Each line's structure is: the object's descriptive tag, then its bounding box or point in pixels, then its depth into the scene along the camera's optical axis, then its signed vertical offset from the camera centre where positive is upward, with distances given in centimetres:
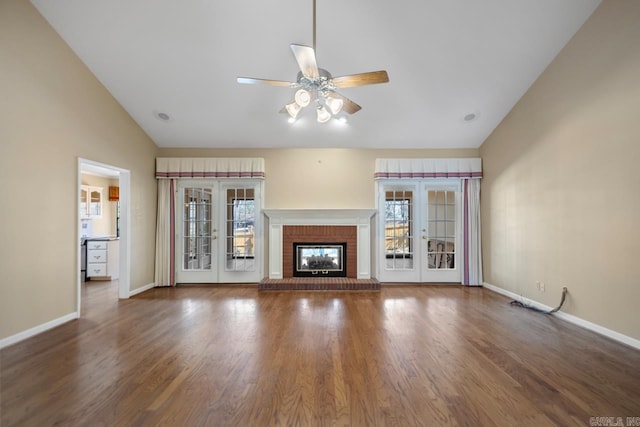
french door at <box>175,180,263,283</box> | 566 -18
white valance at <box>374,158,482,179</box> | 555 +98
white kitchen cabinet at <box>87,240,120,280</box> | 605 -76
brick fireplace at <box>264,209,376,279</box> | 558 -28
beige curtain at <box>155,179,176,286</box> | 550 -27
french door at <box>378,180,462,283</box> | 568 -19
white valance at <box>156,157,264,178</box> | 554 +101
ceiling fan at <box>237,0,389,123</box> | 250 +128
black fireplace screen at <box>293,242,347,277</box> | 566 -75
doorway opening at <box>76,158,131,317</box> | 474 -10
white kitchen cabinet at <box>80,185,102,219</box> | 691 +46
